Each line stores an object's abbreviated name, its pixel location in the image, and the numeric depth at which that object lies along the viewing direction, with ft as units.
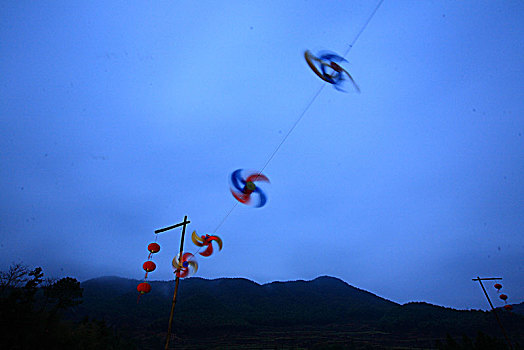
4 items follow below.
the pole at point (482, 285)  57.47
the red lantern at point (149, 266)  26.27
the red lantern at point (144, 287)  26.71
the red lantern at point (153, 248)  26.99
